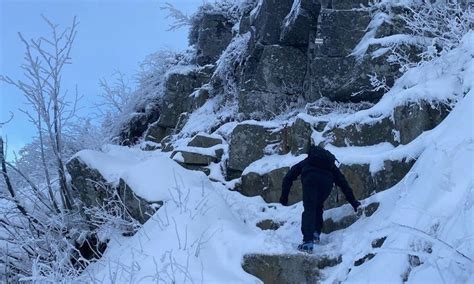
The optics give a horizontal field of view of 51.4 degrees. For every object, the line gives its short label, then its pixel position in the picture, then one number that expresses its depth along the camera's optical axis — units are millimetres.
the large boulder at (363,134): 7500
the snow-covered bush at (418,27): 7945
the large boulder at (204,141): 10648
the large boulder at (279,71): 10867
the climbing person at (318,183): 6664
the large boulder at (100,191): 7797
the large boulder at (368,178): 6754
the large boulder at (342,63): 9070
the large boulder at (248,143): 9430
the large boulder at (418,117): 6719
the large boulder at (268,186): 8219
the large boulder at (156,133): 14439
